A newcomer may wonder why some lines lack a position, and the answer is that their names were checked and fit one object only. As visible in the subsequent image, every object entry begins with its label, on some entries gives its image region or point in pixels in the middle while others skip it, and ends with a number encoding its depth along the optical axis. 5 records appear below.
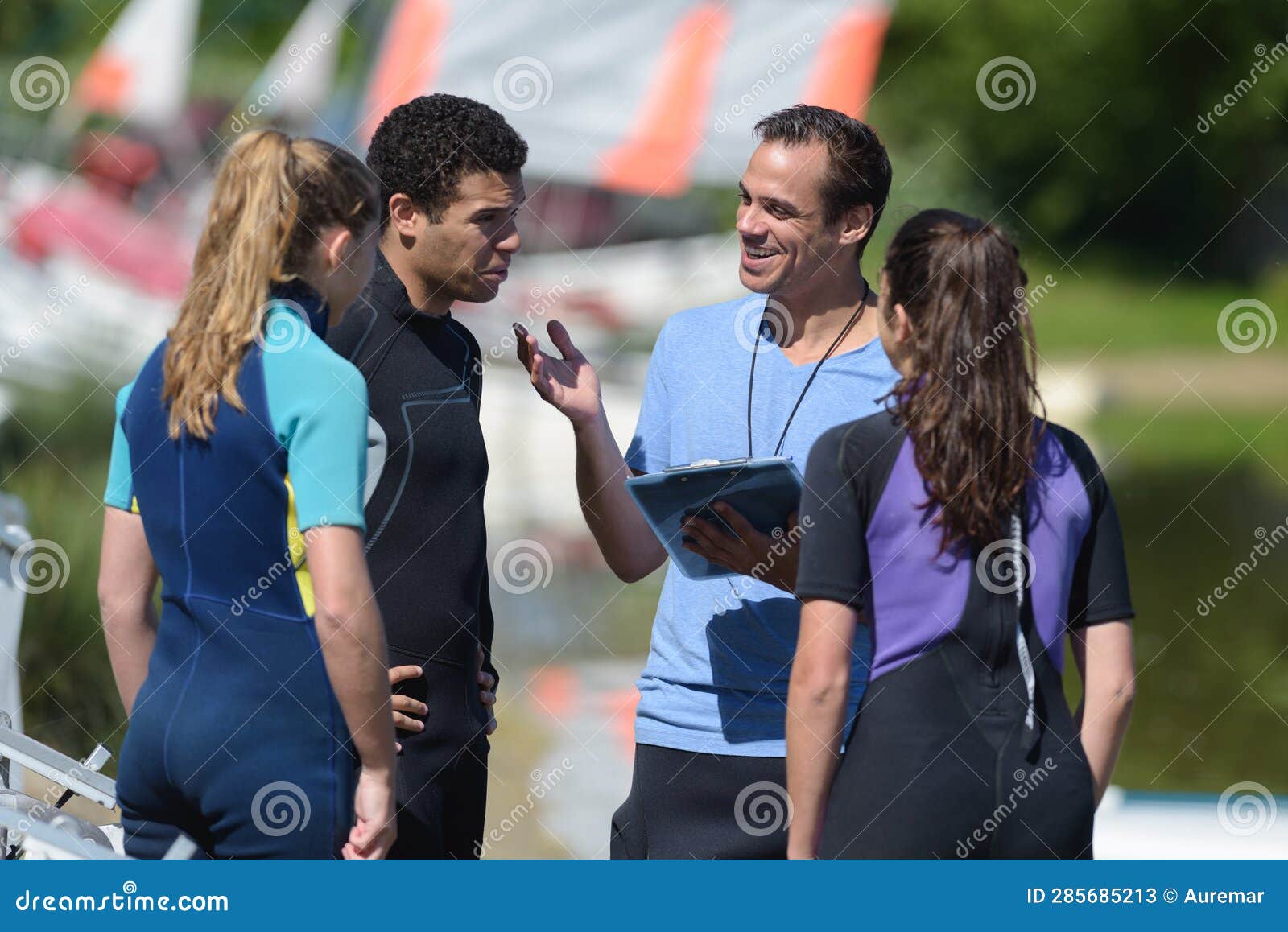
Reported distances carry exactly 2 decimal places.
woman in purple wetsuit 4.09
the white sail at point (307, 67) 26.55
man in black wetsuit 5.11
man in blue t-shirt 5.30
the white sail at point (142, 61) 30.70
